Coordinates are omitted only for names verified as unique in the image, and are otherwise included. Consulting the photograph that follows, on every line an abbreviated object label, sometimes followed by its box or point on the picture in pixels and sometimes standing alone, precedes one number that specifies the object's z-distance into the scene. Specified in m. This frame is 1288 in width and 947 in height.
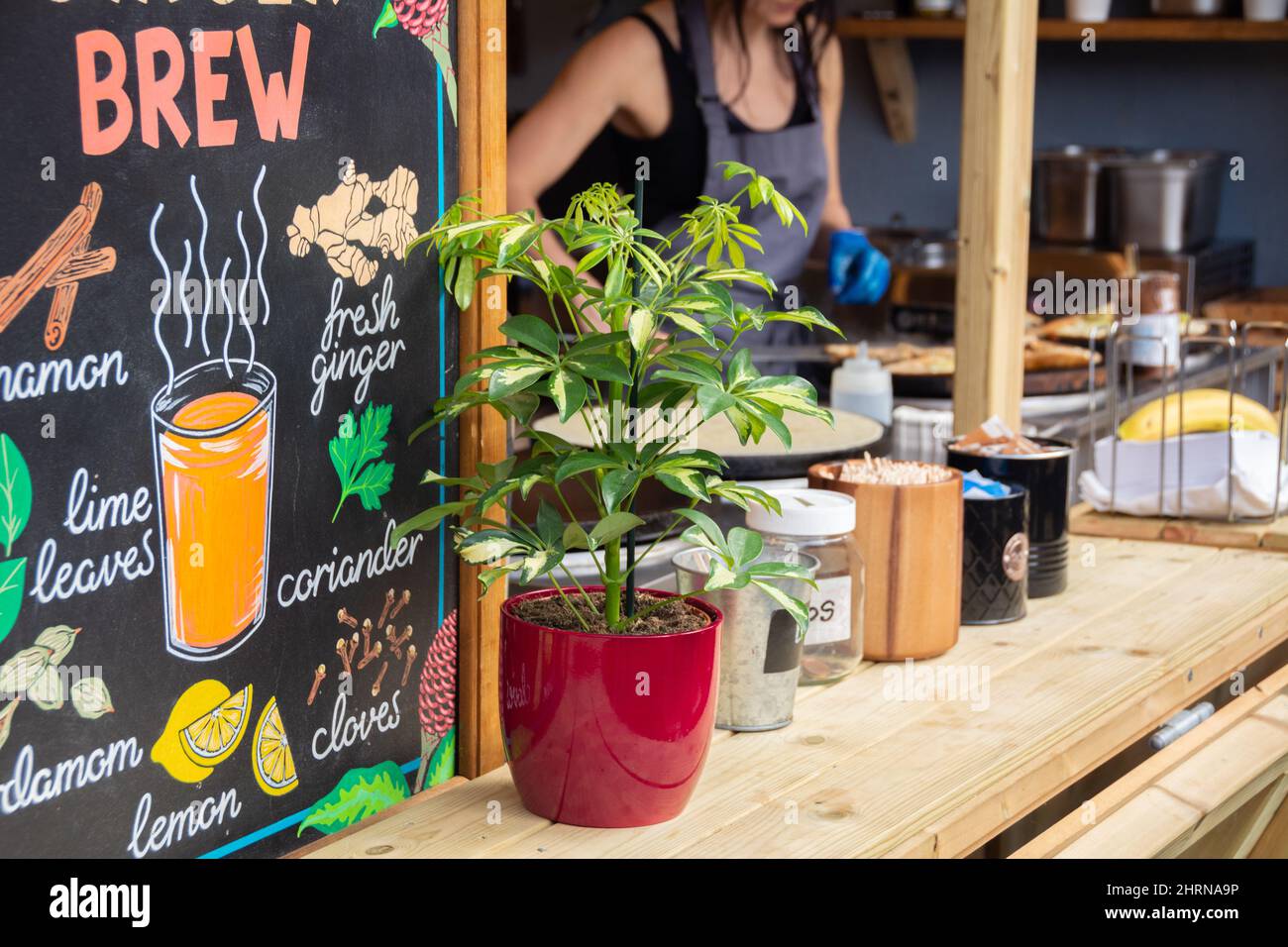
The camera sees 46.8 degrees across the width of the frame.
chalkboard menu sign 0.92
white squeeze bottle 2.35
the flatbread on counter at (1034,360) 2.66
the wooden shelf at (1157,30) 4.25
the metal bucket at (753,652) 1.35
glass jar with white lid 1.47
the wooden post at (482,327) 1.23
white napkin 2.15
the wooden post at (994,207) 2.00
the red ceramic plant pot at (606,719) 1.12
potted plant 1.10
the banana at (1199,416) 2.25
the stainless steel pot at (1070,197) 4.34
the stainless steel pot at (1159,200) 4.20
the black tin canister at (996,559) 1.70
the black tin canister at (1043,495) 1.81
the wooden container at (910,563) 1.57
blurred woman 3.21
